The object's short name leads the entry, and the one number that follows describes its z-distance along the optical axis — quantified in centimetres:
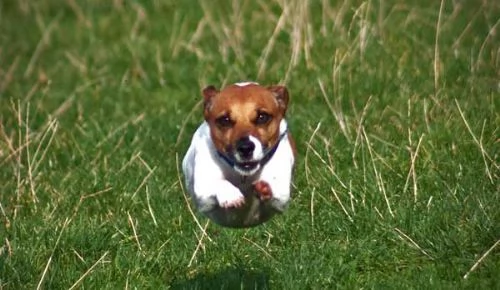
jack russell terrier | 1255
